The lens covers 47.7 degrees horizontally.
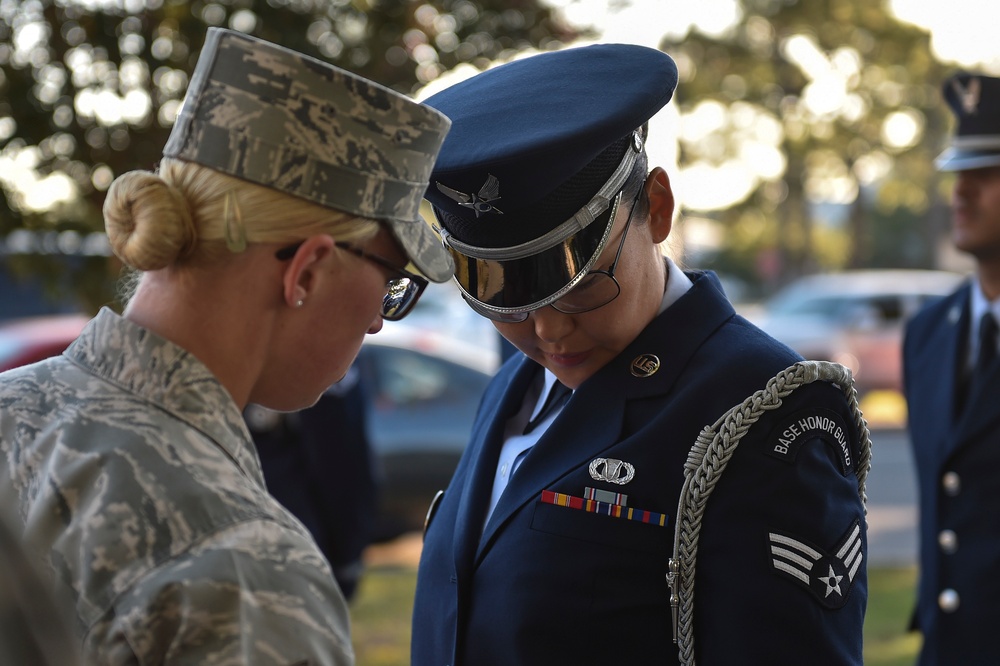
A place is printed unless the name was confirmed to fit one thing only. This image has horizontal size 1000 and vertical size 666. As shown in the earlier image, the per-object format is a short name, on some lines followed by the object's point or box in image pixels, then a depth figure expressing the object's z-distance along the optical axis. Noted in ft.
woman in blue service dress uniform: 5.83
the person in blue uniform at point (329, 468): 14.24
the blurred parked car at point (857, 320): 46.60
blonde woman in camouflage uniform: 4.13
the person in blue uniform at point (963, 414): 10.43
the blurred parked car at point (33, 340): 19.72
